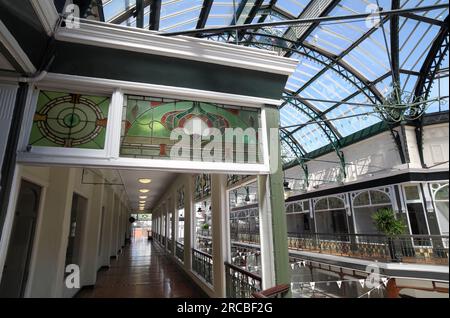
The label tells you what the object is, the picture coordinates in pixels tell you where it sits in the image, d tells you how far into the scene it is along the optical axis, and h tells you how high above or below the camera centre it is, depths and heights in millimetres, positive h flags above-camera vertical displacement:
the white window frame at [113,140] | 1696 +603
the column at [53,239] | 3300 -194
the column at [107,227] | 7380 -125
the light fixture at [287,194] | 14332 +1462
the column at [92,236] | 5243 -274
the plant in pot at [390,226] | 7098 -256
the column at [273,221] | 2043 -14
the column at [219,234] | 4117 -226
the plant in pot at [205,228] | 8755 -248
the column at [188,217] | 6277 +107
